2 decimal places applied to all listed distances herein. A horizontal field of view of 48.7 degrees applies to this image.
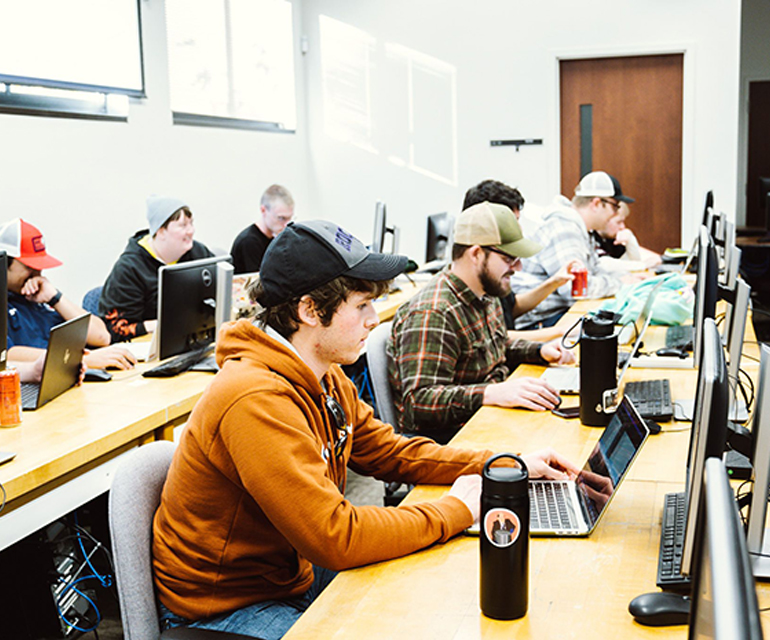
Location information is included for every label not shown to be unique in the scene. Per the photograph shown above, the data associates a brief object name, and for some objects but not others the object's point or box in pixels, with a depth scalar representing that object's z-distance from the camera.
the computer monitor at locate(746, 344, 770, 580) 1.27
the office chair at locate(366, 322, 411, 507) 2.53
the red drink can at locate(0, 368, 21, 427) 2.36
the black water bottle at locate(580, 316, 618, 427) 2.06
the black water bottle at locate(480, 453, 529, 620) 1.17
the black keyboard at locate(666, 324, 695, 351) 3.06
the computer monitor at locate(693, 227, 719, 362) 2.40
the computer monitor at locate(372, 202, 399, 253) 4.92
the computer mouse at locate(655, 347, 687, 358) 2.91
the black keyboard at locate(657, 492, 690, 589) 1.29
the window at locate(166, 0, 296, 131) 5.80
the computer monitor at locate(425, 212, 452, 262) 5.52
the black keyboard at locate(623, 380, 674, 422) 2.21
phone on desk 2.25
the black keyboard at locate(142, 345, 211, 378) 2.99
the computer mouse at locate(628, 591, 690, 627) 1.19
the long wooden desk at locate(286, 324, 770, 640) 1.21
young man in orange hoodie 1.38
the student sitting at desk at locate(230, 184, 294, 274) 5.32
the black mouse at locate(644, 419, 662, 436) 2.11
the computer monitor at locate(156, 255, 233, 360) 2.95
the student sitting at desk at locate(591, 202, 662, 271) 5.21
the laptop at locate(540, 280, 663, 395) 2.51
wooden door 6.86
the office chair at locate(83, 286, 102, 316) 4.17
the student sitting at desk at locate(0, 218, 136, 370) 3.03
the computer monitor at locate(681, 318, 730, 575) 1.07
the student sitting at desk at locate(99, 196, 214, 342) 3.92
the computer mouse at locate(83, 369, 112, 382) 2.94
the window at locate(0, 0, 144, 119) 4.32
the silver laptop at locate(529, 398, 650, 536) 1.49
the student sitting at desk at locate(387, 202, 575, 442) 2.39
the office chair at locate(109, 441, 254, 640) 1.45
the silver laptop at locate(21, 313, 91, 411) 2.57
